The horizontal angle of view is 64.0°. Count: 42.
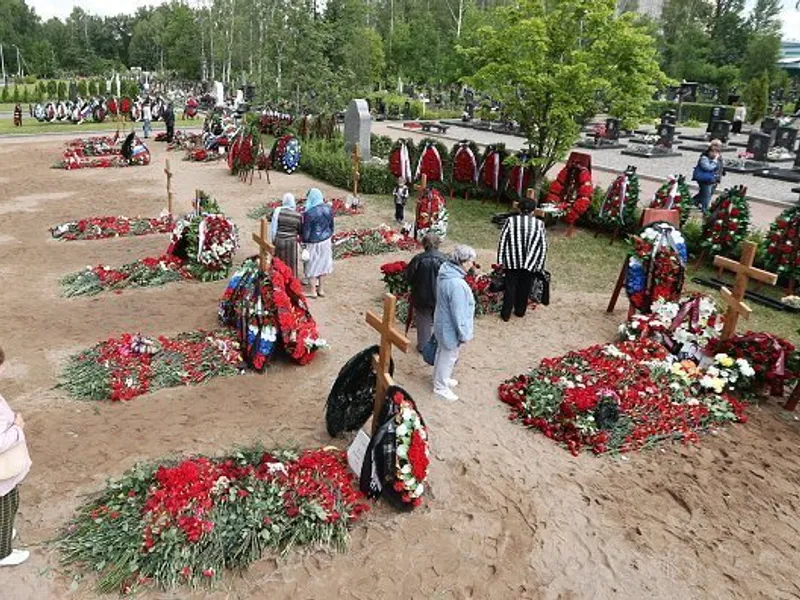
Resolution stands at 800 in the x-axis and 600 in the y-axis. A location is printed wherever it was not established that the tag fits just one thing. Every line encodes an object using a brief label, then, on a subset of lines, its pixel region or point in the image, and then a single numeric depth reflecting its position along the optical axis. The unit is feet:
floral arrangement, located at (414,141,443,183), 56.34
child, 46.88
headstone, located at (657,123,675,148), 90.48
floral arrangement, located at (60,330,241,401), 22.61
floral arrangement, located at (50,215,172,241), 41.98
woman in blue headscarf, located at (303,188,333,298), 31.99
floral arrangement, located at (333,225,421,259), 40.70
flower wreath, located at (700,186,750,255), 38.34
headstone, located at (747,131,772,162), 79.87
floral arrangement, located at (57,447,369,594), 14.88
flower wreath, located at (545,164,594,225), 44.65
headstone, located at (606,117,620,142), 99.14
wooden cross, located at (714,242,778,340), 24.52
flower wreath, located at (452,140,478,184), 55.77
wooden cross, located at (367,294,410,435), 17.65
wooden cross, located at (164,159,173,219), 45.48
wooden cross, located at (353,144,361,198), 52.70
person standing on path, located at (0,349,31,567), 13.84
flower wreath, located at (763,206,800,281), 35.06
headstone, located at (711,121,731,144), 96.94
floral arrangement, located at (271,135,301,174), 67.21
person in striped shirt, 29.45
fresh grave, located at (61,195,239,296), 33.30
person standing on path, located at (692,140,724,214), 48.39
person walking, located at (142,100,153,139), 92.21
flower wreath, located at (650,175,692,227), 41.01
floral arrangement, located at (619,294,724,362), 26.27
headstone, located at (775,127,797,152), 86.48
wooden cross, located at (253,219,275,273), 24.99
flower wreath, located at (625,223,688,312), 28.96
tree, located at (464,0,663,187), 43.50
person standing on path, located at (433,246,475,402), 21.86
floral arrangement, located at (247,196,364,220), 49.65
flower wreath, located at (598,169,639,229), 43.62
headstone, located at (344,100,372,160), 66.54
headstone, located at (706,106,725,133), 113.80
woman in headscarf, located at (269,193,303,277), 31.45
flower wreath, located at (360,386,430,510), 17.04
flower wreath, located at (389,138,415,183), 56.24
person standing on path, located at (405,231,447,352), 24.25
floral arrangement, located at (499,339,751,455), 21.21
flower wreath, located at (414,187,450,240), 40.55
